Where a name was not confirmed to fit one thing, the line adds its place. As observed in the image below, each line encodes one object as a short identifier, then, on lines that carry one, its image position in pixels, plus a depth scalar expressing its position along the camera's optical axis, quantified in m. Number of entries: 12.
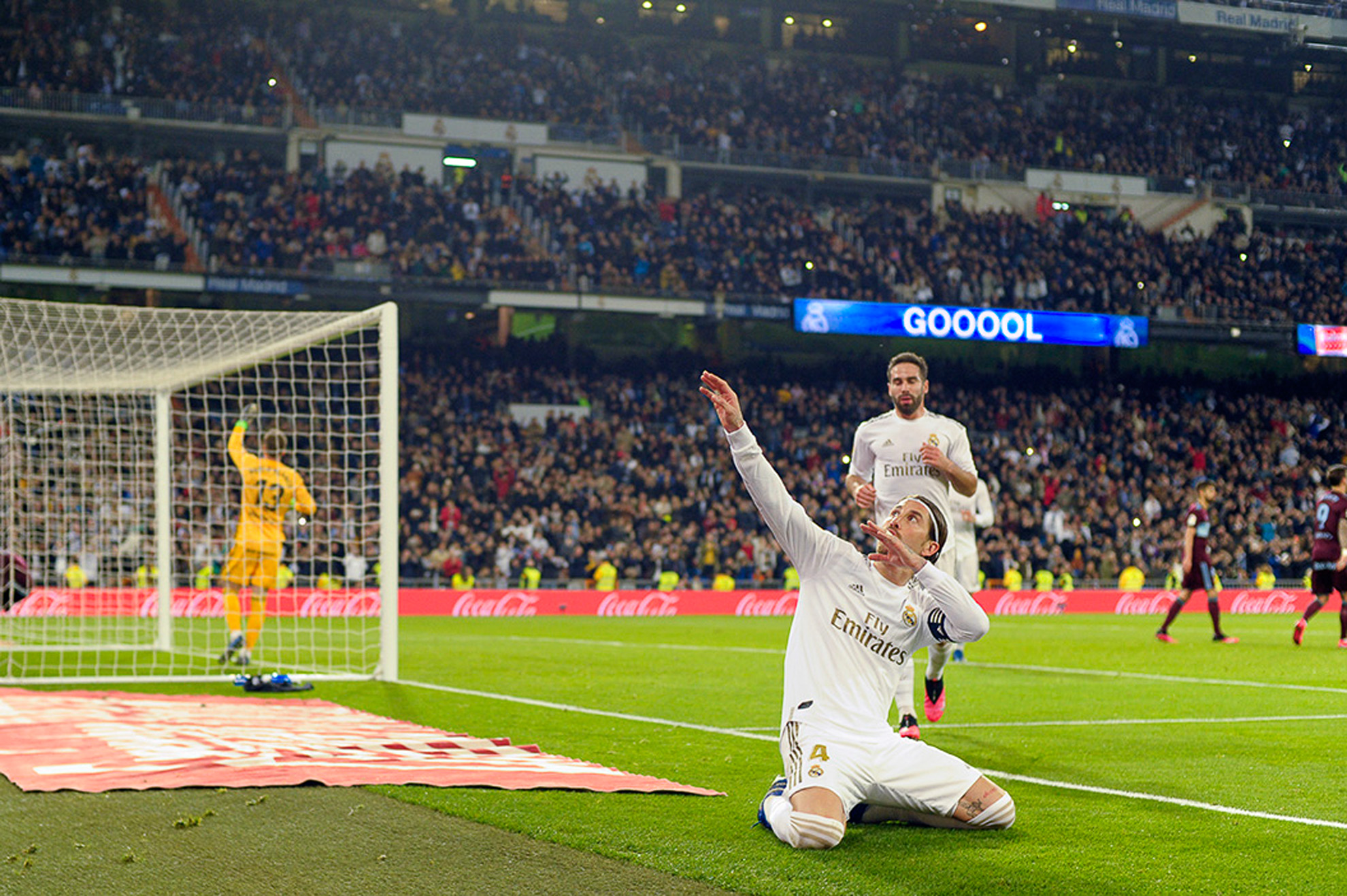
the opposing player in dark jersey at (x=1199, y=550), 16.69
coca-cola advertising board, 21.22
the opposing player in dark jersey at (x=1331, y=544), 16.67
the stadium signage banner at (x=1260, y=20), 42.12
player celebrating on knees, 5.37
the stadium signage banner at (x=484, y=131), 36.34
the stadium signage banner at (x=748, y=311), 34.66
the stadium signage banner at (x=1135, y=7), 41.41
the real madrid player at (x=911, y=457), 8.23
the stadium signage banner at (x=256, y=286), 30.56
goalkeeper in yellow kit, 12.35
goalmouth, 12.30
